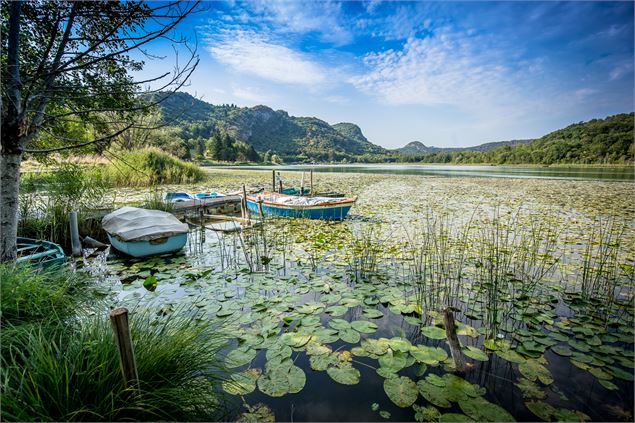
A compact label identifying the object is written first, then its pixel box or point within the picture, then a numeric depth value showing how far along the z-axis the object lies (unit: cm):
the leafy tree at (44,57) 265
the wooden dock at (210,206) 1019
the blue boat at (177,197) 1039
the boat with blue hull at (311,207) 984
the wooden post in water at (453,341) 253
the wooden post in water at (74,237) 620
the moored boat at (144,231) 564
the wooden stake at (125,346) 145
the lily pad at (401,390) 221
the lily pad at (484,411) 204
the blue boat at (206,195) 1224
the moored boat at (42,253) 382
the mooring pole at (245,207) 986
